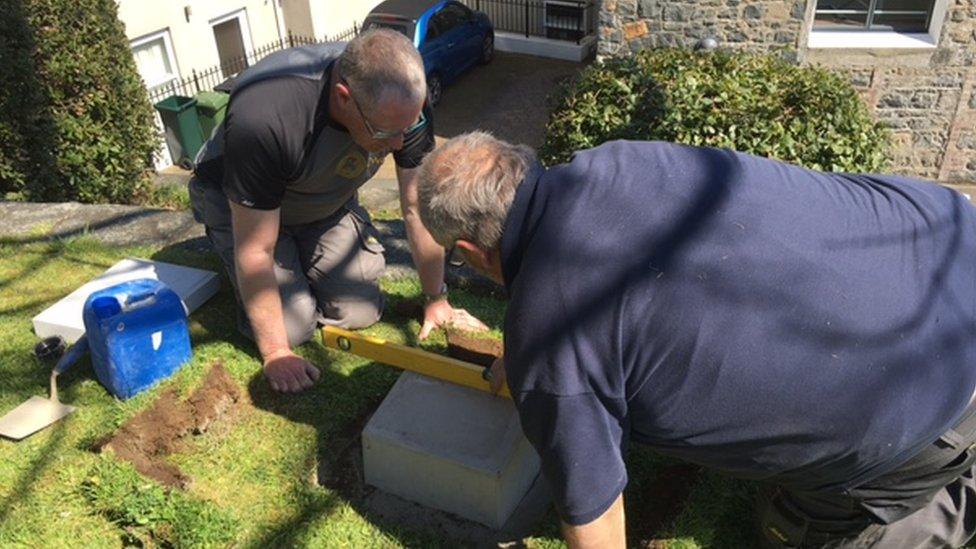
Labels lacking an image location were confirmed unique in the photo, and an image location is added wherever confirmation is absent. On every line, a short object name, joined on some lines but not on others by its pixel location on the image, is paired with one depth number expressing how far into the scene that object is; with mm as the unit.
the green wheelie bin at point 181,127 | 10836
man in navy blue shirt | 1812
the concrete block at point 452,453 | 2705
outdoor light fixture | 7043
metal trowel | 3100
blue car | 12227
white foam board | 3625
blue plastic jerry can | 3117
